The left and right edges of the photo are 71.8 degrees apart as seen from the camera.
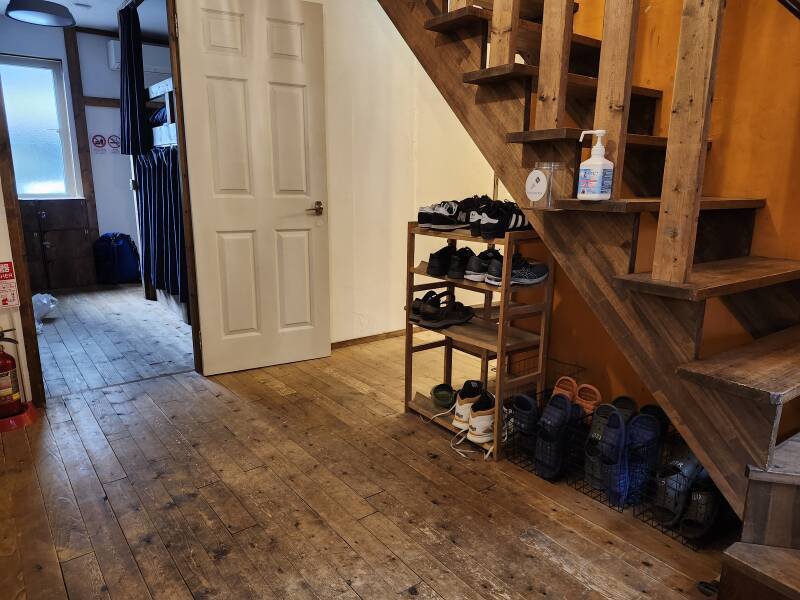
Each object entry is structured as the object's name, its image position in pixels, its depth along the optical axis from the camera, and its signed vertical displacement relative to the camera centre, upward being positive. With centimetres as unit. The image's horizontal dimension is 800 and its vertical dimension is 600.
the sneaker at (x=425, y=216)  235 -14
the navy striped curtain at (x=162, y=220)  394 -30
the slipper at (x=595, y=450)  190 -91
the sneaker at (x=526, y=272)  212 -34
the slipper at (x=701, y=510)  164 -95
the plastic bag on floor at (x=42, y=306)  430 -97
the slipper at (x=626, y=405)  200 -81
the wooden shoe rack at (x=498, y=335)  210 -62
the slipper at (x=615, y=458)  182 -89
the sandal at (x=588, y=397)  221 -86
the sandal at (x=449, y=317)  241 -58
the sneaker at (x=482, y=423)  222 -95
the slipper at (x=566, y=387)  228 -83
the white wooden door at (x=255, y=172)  284 +5
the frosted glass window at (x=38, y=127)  546 +52
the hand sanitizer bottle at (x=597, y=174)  139 +2
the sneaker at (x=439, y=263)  236 -34
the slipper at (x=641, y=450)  183 -87
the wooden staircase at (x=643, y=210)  124 -7
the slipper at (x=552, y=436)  199 -90
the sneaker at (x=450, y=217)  228 -14
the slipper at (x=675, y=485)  171 -92
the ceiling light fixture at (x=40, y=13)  382 +115
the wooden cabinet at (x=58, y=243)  541 -62
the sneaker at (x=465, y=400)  229 -89
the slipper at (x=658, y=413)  191 -80
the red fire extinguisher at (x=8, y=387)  243 -90
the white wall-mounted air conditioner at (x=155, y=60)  596 +129
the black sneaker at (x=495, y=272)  211 -34
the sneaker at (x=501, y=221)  204 -14
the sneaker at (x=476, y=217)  211 -13
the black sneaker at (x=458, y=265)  230 -34
